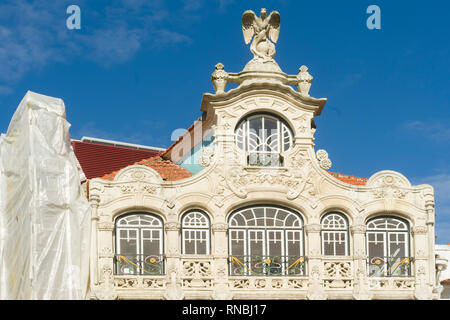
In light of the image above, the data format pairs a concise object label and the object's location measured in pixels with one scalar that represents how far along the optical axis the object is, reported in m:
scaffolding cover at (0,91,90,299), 27.95
